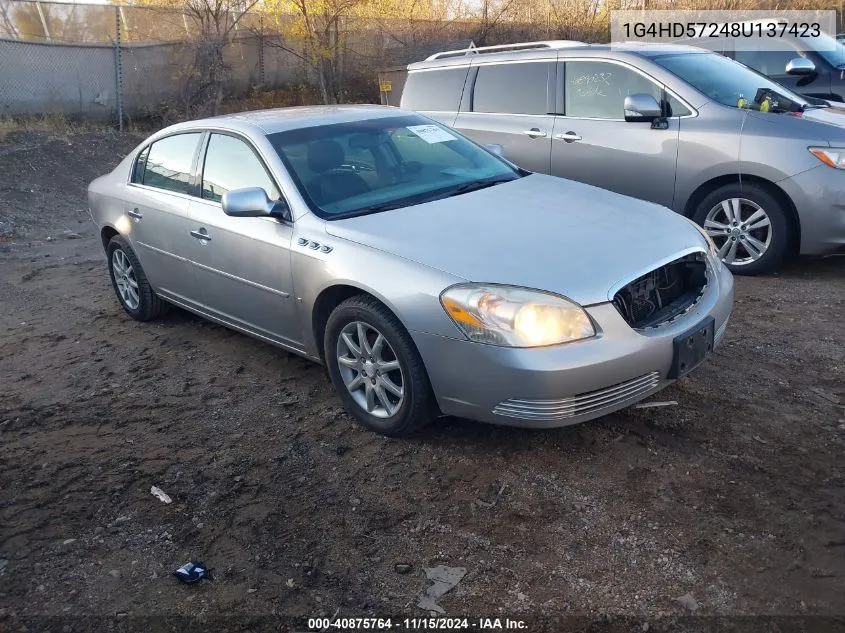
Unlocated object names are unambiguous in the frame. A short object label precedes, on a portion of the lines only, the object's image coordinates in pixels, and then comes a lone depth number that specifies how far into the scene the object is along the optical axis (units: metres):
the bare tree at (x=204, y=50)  15.40
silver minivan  5.82
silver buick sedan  3.36
